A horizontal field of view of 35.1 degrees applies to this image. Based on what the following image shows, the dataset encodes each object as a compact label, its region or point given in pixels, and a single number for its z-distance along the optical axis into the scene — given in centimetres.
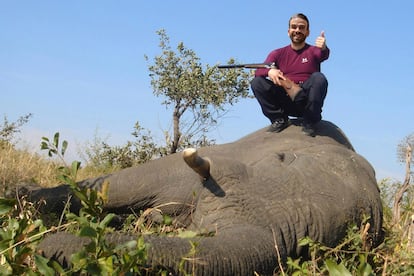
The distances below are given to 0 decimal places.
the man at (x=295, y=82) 515
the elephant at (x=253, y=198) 289
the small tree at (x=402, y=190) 542
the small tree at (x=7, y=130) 1011
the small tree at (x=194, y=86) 1065
